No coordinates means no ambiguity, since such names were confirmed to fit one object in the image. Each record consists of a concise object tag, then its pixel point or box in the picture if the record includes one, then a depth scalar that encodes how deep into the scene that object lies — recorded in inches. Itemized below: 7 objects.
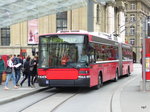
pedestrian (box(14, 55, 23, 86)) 766.9
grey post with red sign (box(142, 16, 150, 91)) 671.1
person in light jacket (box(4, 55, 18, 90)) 738.8
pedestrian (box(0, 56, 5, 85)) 805.8
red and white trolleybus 697.0
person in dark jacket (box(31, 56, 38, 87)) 805.9
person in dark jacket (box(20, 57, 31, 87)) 788.6
